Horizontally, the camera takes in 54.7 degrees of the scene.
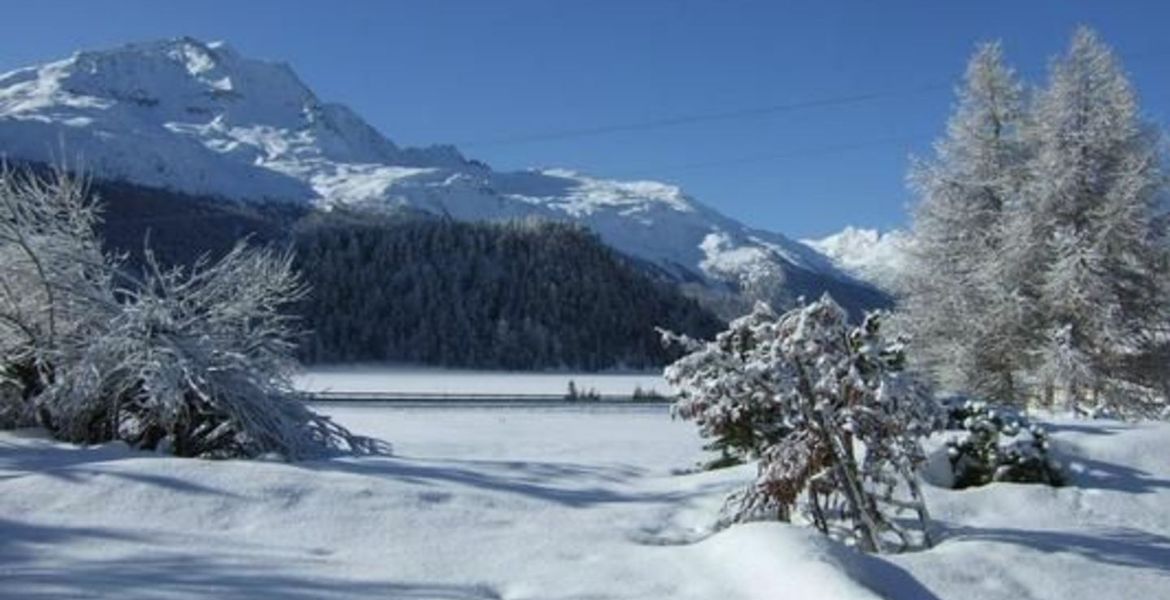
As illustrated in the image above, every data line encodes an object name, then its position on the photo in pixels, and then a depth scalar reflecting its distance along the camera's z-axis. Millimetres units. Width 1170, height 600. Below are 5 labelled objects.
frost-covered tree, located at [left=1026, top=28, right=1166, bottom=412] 20297
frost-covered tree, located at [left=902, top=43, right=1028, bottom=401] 22094
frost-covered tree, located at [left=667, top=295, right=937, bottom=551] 8789
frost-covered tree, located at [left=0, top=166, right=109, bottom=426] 12594
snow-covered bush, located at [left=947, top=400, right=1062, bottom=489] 10266
